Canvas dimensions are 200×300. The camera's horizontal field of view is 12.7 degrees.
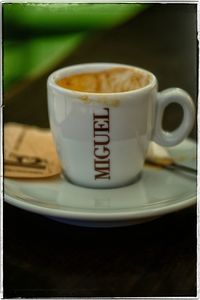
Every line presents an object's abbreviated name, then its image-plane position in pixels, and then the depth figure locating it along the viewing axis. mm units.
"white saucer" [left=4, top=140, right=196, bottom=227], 517
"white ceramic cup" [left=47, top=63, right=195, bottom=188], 541
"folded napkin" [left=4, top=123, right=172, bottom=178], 577
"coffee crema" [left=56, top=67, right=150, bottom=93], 588
